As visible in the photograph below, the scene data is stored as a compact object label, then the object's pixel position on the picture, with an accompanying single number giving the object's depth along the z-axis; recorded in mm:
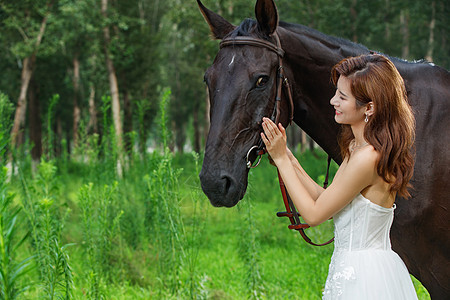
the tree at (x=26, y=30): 13078
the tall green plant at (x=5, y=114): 3729
